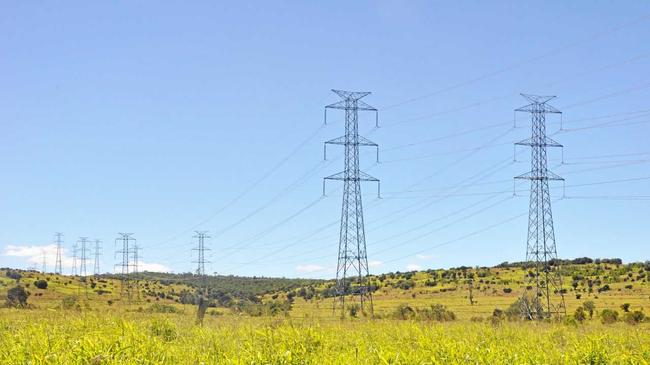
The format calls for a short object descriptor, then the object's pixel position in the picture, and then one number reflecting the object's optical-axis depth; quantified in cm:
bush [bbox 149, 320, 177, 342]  2461
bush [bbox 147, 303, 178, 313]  4894
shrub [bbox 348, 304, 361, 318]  5954
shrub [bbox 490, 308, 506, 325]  5174
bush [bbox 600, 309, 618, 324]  5459
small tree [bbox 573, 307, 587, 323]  6005
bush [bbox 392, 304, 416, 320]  5537
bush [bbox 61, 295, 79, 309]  5516
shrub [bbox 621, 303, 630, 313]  7269
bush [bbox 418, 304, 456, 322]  5425
